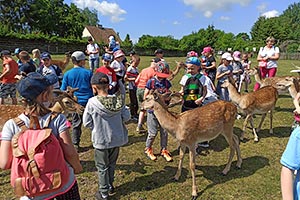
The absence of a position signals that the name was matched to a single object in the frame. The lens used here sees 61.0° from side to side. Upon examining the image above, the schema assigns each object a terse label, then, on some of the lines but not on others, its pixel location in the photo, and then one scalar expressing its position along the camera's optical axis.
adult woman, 8.75
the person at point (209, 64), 8.27
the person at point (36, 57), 8.56
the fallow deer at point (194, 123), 4.45
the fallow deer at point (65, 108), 4.33
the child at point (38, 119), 2.05
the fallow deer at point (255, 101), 6.64
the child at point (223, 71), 7.61
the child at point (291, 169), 1.70
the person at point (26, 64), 6.75
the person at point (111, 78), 5.89
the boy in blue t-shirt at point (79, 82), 5.32
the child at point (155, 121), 5.12
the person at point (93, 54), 12.85
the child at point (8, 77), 7.26
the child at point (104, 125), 3.67
